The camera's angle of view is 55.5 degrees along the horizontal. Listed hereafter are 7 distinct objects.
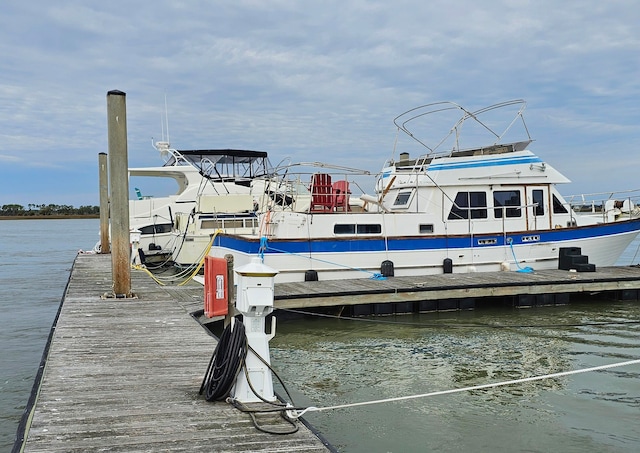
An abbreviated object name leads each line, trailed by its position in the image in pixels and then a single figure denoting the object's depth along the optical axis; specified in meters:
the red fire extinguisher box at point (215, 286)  7.43
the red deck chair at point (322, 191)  16.09
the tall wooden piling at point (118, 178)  10.54
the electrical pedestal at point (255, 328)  5.29
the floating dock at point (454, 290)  12.49
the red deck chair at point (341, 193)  16.14
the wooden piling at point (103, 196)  21.47
